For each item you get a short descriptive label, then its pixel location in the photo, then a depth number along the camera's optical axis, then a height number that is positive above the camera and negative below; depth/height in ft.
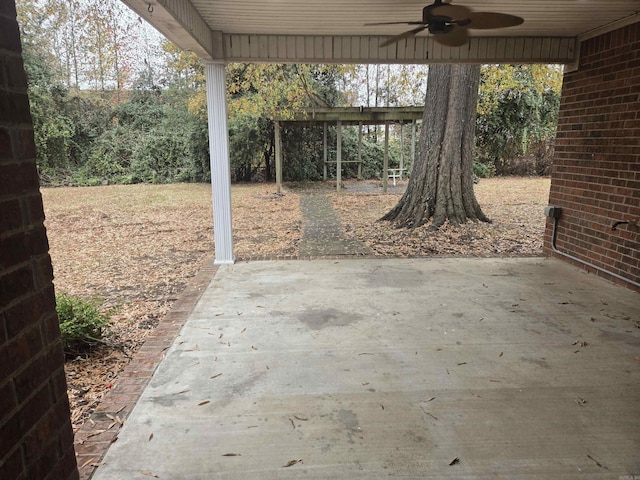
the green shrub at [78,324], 10.57 -4.25
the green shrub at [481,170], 58.54 -2.63
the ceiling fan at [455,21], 11.05 +3.46
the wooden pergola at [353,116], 41.29 +3.46
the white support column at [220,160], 16.87 -0.27
